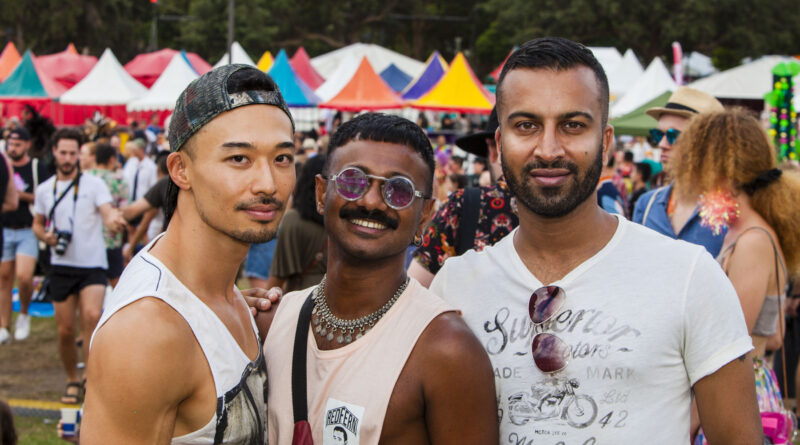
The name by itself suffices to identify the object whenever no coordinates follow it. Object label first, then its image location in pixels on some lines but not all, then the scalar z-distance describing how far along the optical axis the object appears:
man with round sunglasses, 2.13
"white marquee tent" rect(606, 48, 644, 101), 24.56
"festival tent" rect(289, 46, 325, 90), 24.53
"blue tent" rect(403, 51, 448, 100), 20.94
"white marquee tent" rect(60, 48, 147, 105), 21.14
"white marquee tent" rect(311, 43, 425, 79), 30.56
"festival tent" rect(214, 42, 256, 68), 21.55
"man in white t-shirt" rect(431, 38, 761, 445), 2.07
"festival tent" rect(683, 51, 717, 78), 38.83
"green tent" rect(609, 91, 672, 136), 10.35
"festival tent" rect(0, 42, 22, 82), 27.20
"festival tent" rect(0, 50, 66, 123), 20.59
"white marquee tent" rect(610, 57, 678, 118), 18.92
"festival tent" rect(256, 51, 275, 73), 21.67
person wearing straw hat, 3.97
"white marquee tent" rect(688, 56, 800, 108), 25.39
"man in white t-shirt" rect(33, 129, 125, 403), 7.02
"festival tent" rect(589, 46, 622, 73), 27.06
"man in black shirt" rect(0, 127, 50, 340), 8.59
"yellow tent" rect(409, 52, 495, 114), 17.62
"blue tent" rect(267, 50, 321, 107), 18.28
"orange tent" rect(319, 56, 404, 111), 17.31
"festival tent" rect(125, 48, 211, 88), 27.23
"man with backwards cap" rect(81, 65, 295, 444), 1.91
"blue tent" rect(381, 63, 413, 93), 25.75
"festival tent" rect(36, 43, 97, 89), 26.16
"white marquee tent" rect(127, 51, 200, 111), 19.11
